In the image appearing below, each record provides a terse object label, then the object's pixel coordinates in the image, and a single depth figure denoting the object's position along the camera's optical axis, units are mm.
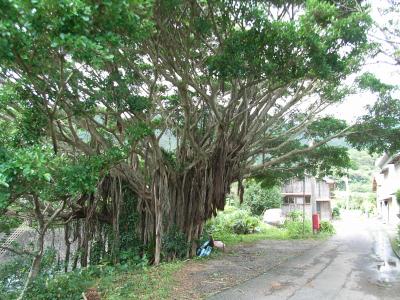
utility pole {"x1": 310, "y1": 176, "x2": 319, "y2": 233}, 20266
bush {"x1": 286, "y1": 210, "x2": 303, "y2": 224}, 25866
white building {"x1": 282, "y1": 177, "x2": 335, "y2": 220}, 36281
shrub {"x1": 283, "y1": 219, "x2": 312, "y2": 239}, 19672
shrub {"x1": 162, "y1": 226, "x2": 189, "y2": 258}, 11703
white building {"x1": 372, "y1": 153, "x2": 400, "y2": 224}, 28250
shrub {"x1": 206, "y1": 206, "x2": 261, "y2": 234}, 21078
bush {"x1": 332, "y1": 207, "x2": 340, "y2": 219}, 45356
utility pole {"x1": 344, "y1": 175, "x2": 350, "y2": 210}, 71000
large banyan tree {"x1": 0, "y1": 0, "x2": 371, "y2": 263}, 4680
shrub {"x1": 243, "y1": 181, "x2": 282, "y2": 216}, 29781
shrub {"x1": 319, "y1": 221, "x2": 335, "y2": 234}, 21828
